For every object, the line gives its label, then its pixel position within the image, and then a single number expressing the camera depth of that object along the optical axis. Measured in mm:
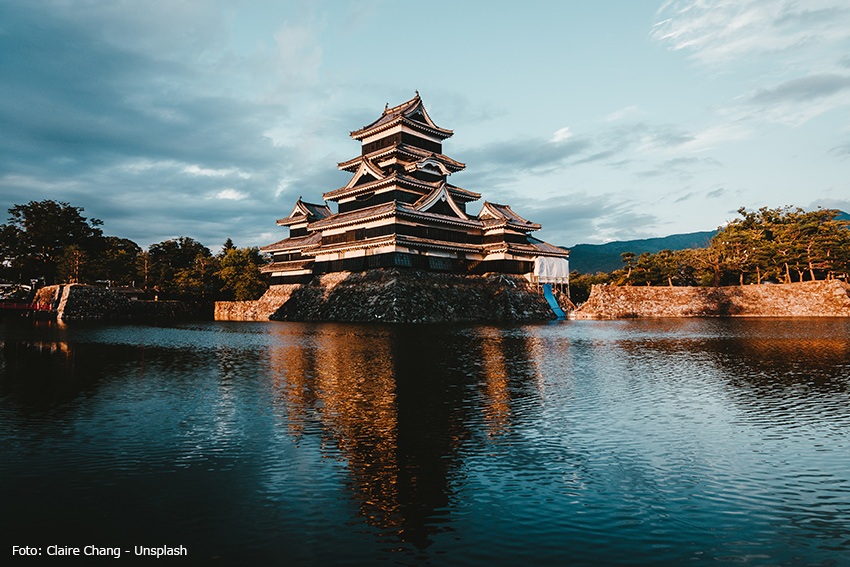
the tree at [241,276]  63406
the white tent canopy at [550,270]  53469
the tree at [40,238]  62719
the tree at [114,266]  62250
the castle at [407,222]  47125
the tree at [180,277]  65500
